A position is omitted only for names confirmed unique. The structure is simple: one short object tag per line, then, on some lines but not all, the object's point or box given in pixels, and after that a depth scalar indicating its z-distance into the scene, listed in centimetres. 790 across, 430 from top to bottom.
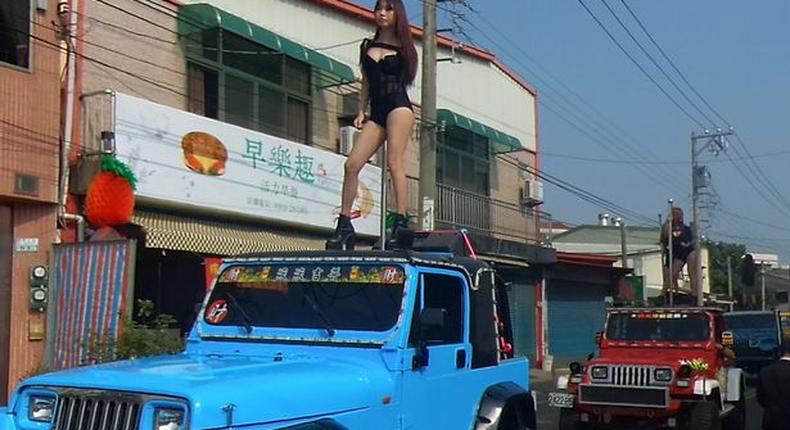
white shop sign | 1393
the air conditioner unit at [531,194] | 2705
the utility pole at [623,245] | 3830
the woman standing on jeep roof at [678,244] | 2273
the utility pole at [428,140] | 1593
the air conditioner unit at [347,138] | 1895
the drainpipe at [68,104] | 1322
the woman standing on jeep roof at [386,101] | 732
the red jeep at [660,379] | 1212
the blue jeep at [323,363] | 451
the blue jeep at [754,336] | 2286
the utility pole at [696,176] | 3782
